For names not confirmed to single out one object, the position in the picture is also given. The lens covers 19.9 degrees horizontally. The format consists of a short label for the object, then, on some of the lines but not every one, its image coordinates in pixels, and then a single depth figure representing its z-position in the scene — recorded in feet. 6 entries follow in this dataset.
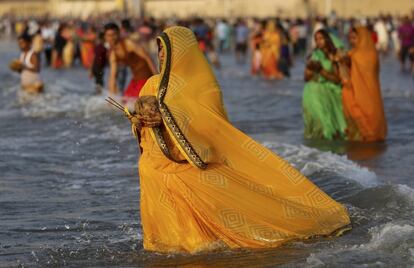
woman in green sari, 44.19
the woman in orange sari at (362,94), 44.86
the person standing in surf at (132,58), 45.47
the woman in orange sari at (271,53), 89.56
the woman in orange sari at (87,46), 108.17
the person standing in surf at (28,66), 59.21
